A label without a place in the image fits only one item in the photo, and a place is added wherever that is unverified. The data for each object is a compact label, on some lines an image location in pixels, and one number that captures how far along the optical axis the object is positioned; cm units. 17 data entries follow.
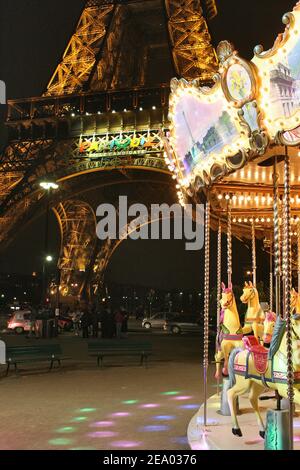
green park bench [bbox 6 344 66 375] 1302
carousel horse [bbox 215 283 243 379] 917
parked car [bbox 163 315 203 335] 3019
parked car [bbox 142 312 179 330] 3438
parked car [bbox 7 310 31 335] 2792
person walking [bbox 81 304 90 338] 2569
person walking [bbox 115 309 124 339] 2341
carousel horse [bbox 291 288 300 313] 898
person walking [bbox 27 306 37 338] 2519
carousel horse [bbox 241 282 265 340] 923
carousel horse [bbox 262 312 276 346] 869
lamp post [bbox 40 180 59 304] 2203
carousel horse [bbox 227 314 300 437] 645
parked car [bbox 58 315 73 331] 3005
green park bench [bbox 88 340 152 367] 1484
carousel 537
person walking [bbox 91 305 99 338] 2706
